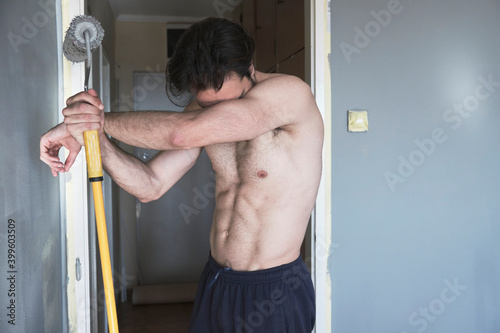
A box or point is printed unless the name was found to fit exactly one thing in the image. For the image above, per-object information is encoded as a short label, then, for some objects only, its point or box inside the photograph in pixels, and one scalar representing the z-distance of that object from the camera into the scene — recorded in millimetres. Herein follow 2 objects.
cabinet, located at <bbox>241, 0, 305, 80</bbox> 2150
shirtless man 1023
